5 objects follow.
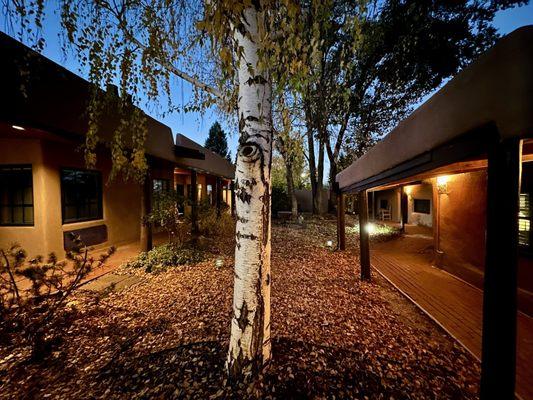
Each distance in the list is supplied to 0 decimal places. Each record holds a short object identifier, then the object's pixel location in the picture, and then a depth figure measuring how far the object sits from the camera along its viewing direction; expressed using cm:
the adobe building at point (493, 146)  135
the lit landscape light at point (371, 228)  1227
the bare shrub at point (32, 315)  229
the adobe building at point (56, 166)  312
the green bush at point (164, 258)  540
